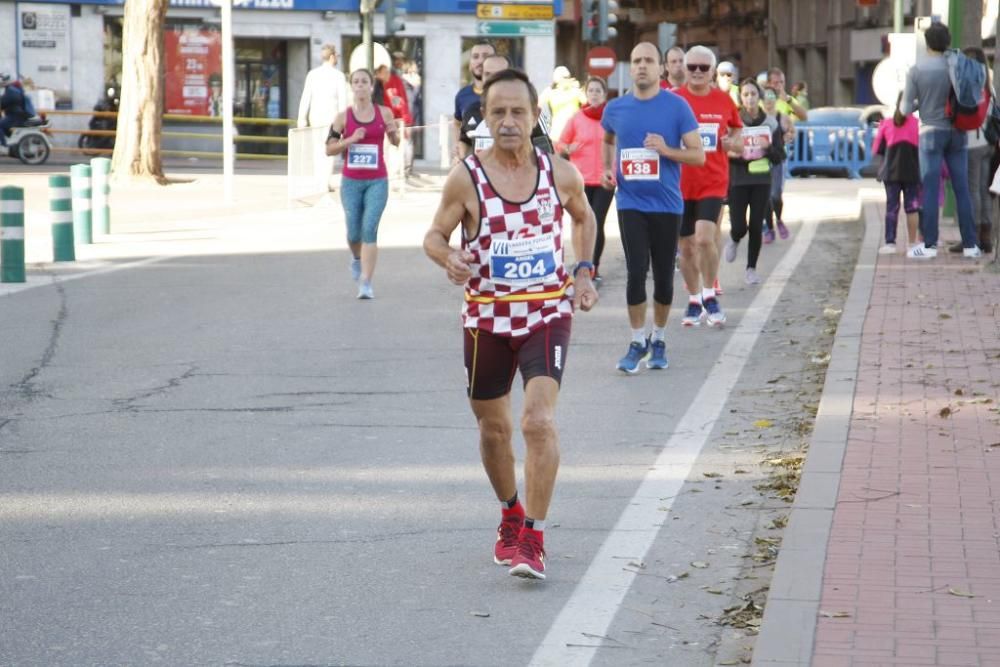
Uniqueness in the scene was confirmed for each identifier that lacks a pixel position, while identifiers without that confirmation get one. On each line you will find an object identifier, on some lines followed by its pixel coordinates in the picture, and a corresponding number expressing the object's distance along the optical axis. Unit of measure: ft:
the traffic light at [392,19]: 100.99
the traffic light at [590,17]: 111.45
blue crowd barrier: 114.73
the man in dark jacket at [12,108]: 107.34
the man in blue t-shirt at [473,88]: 40.52
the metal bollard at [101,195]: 65.18
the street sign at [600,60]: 116.26
